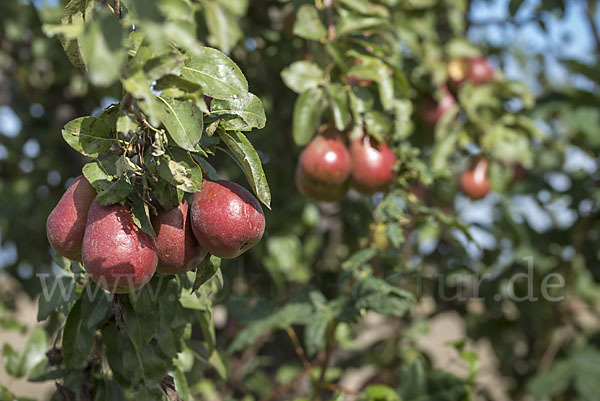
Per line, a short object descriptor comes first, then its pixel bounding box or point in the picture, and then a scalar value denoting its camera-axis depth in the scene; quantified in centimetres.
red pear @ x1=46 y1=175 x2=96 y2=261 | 161
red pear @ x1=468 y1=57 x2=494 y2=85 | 248
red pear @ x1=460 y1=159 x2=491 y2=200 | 243
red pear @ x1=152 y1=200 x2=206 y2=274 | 161
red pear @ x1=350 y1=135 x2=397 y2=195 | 191
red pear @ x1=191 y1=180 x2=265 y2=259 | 160
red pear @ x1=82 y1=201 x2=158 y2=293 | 158
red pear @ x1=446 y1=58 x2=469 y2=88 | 246
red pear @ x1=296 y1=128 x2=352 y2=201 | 189
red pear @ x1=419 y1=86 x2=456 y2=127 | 243
